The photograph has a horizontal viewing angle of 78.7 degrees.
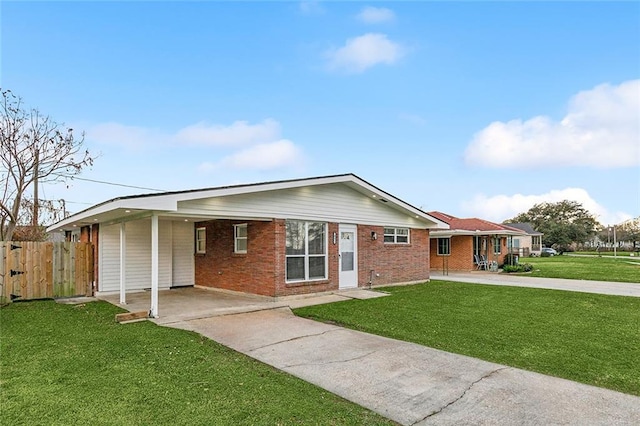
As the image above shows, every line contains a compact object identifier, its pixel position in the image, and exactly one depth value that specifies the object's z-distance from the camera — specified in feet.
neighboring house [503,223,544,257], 147.07
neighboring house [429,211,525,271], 74.49
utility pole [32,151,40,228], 53.11
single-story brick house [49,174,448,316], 33.04
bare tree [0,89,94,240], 50.39
